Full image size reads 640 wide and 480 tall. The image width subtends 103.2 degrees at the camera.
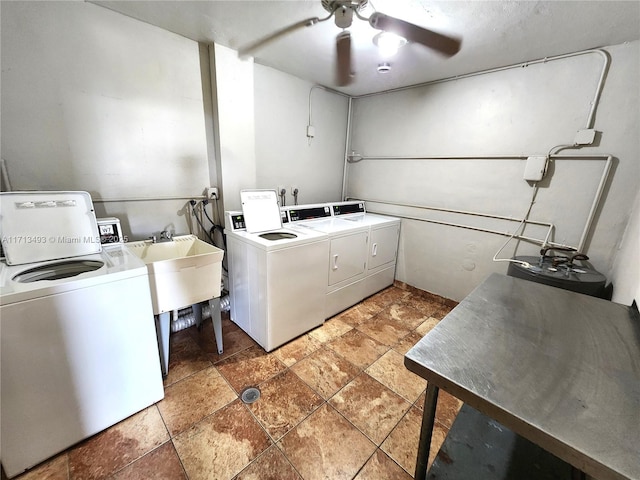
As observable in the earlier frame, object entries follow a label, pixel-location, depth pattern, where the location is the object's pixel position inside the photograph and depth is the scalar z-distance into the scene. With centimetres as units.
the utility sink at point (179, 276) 151
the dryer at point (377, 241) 266
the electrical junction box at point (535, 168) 204
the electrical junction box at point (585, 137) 184
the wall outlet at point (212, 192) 219
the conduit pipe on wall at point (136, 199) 176
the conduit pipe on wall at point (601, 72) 176
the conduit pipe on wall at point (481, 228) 212
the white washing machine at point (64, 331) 106
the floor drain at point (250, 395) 154
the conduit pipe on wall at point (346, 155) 324
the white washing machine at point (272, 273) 181
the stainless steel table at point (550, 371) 55
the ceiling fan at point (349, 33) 134
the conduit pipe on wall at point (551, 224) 183
